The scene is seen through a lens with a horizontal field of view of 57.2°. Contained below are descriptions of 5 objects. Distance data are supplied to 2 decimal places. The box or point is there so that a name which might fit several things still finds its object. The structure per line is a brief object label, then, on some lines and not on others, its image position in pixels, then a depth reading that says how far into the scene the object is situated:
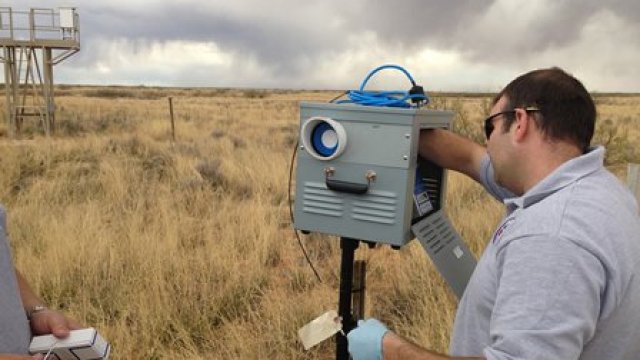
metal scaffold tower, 16.42
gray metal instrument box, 1.86
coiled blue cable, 2.04
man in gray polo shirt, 1.30
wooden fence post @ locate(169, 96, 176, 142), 15.08
